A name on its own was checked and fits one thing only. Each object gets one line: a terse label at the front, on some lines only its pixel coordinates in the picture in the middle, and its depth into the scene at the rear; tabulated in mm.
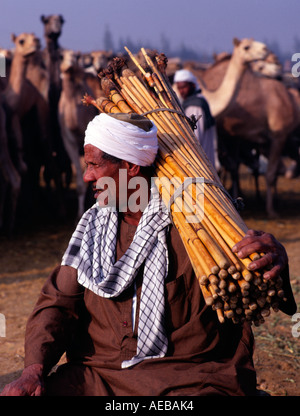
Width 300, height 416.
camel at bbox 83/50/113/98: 12430
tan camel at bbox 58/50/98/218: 10586
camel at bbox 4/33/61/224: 9922
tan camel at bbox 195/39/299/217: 11438
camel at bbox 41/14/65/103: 11613
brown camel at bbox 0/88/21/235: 9109
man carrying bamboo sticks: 2633
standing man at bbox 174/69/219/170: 7707
